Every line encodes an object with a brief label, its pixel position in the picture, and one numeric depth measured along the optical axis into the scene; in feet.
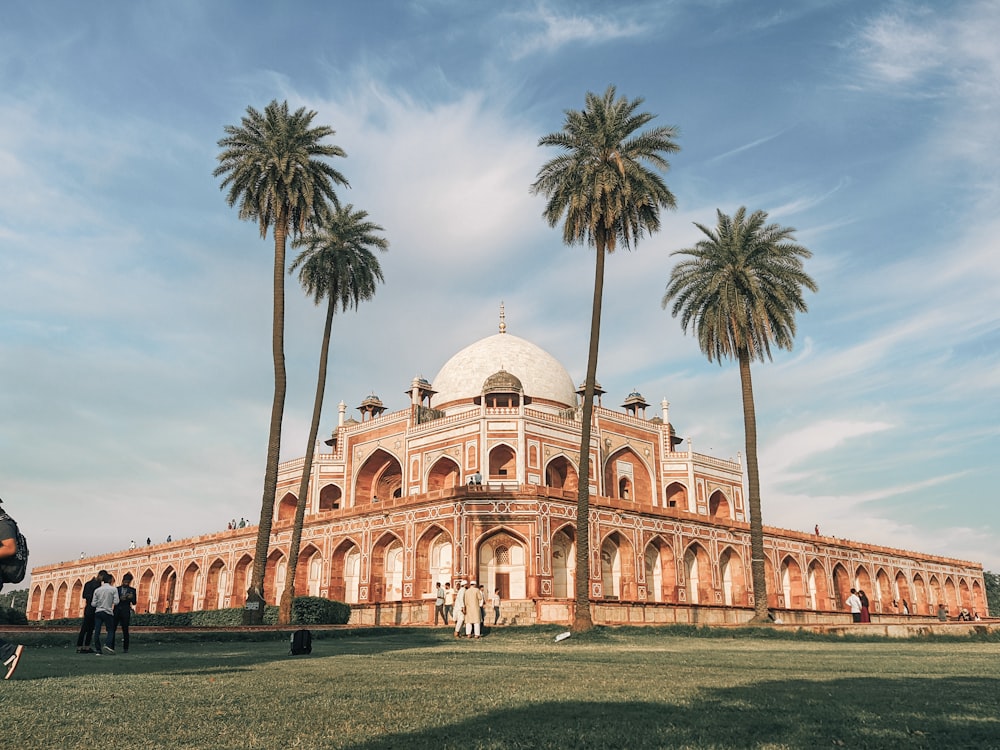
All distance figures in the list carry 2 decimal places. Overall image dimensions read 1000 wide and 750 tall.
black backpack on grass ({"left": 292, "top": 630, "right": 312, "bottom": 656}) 42.24
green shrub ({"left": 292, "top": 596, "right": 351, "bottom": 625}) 100.78
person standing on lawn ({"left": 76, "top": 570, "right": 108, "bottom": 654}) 48.07
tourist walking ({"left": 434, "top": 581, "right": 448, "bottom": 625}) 106.83
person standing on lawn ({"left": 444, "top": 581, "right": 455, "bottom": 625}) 110.42
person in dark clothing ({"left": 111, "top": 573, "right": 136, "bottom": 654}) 49.78
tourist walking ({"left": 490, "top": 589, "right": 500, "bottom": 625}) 97.30
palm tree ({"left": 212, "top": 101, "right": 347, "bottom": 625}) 105.36
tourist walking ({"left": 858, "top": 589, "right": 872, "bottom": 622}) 102.63
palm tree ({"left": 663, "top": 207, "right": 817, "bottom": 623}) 112.78
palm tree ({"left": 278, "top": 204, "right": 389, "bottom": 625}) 122.62
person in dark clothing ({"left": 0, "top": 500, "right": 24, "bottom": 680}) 23.56
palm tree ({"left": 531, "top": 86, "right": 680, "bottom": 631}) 94.27
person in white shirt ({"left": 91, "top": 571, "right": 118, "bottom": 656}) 46.98
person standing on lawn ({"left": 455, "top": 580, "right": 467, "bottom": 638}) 75.95
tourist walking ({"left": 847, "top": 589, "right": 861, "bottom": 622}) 104.94
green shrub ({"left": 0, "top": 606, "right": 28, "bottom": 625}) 107.96
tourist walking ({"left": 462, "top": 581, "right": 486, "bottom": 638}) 74.69
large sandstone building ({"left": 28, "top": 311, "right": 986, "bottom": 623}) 127.95
